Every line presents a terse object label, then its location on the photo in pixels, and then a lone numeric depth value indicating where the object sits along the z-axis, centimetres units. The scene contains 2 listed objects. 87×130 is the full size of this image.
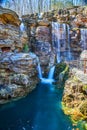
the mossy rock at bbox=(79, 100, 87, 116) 739
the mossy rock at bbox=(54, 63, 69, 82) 1150
